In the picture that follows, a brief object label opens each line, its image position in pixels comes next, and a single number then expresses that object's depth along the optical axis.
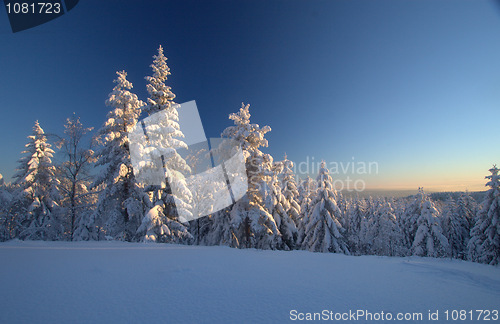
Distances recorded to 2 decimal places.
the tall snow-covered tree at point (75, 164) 15.70
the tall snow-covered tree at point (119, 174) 13.66
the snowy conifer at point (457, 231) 33.44
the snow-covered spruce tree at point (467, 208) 34.16
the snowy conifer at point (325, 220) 20.12
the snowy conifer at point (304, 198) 26.22
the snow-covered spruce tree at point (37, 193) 17.84
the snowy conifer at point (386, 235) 39.19
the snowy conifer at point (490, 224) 21.36
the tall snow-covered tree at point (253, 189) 15.53
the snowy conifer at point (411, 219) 31.88
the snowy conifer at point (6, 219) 17.06
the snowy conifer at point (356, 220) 45.74
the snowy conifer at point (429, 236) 27.36
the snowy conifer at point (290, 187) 20.88
